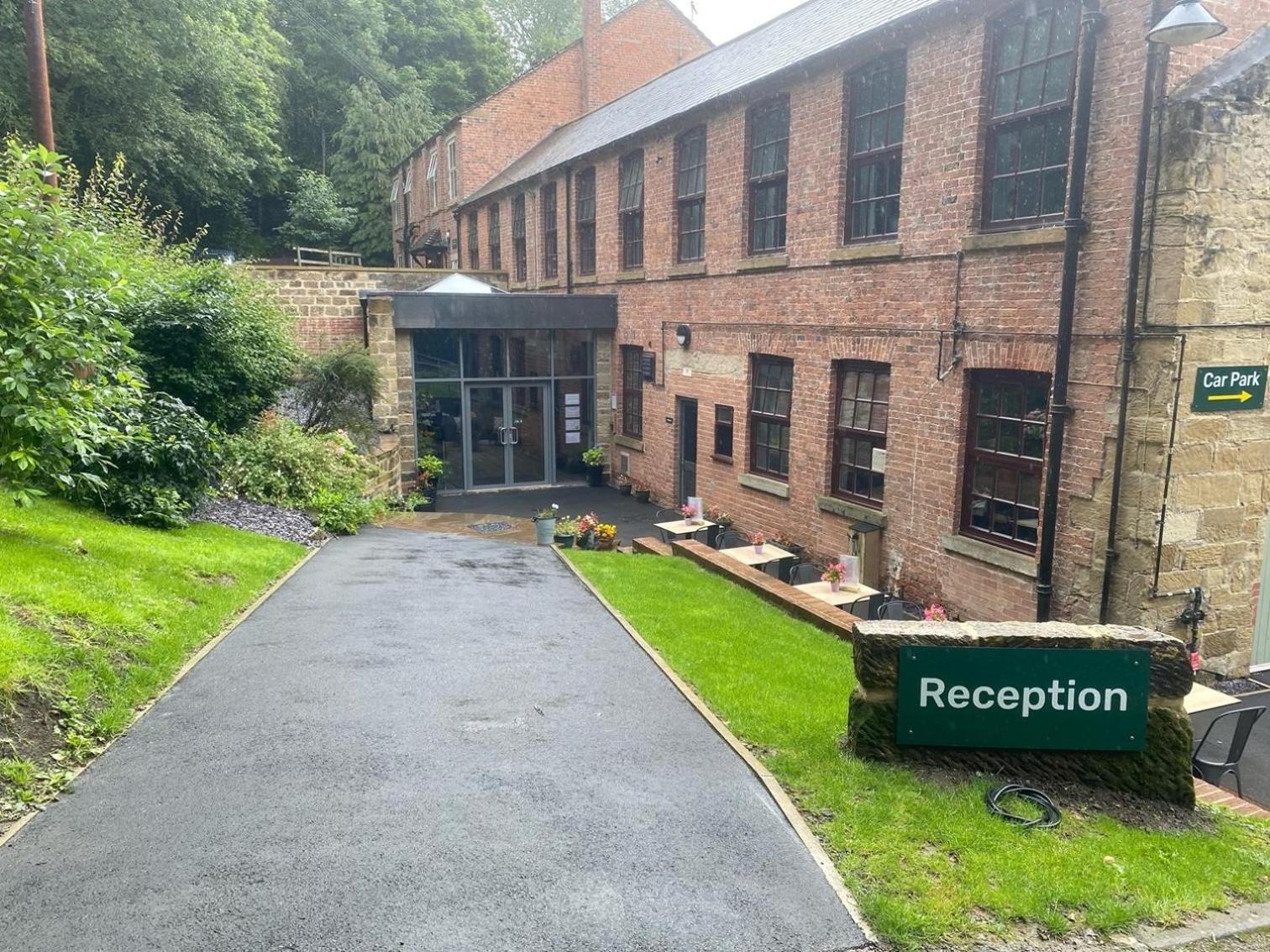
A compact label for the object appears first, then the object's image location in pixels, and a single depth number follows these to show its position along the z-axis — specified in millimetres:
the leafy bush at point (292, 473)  14742
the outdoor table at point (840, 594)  10914
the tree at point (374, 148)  44438
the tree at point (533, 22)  61406
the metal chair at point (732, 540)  16016
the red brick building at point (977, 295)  8758
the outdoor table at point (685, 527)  15164
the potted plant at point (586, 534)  15305
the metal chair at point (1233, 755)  6730
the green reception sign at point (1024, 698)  5613
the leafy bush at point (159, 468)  11023
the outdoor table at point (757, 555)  12891
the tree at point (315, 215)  42750
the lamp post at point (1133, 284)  8547
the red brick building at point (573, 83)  31688
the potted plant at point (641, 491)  19734
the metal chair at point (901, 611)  11633
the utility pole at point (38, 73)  10750
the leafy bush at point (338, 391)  17891
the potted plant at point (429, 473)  19562
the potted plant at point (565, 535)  15367
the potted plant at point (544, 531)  15211
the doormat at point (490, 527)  17109
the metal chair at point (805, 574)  13758
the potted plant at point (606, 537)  15211
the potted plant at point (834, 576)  11180
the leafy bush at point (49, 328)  7410
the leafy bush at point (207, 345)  12305
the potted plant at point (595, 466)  21344
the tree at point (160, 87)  24891
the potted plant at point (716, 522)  15852
